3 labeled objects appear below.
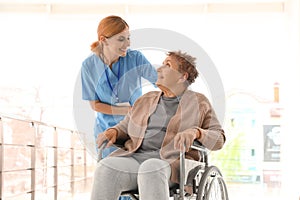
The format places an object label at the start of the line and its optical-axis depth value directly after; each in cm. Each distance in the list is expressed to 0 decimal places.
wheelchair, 206
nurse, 258
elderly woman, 207
